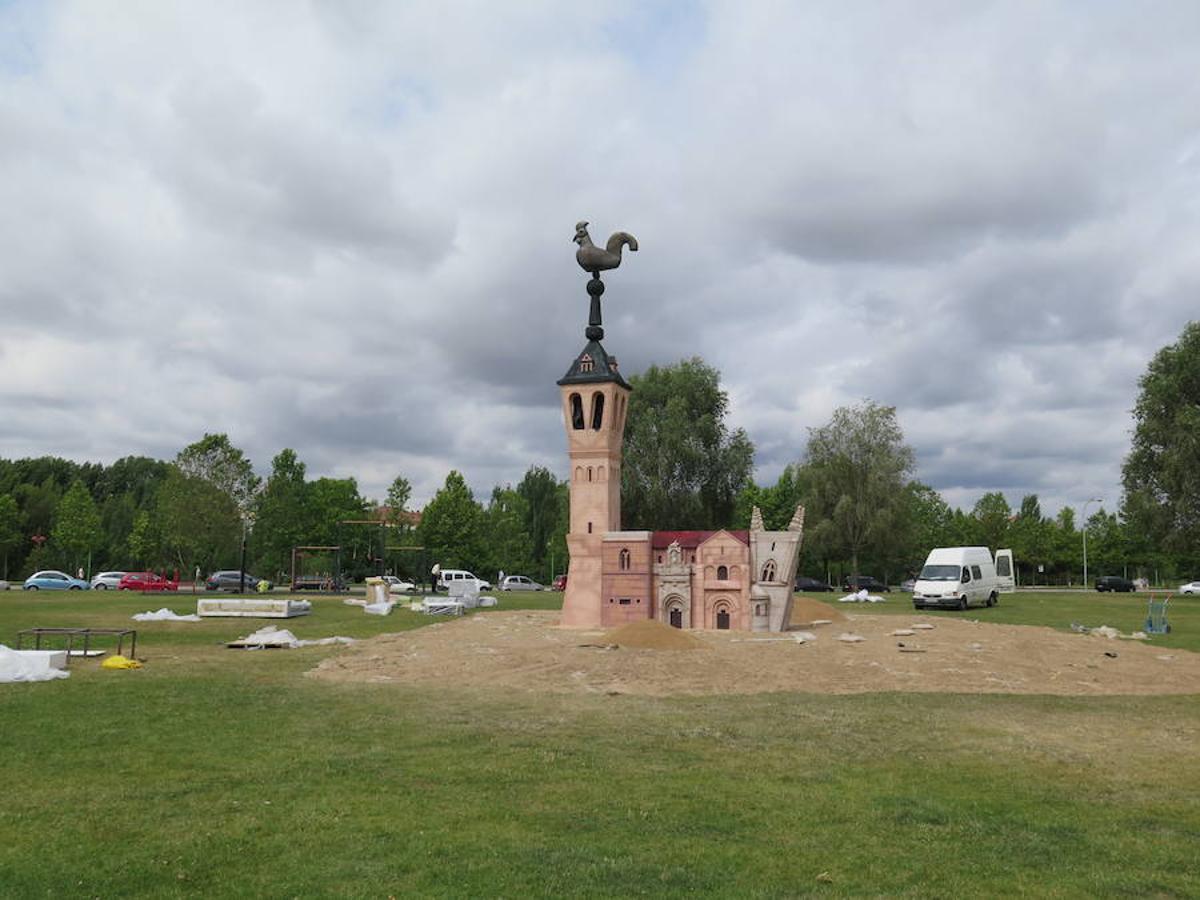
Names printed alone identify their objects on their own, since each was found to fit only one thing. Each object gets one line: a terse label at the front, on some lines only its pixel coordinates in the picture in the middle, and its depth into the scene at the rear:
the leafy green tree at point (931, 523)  91.25
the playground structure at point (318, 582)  63.22
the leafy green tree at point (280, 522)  73.44
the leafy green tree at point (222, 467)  67.94
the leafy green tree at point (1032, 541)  90.38
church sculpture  34.94
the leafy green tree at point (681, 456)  64.31
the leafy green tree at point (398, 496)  75.81
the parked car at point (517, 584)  74.38
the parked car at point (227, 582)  63.16
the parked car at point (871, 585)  73.50
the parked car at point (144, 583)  58.84
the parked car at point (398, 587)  59.42
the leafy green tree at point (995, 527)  90.31
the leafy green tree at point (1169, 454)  52.19
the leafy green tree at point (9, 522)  77.81
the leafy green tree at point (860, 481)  64.31
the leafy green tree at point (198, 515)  64.56
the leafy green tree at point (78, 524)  77.31
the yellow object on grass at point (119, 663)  22.44
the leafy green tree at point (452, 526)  74.75
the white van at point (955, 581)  46.84
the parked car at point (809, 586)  68.72
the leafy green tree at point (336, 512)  76.81
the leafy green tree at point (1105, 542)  89.50
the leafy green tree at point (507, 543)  83.44
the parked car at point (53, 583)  60.00
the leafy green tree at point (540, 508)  96.62
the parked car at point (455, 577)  65.19
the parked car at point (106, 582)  62.34
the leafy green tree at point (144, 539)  82.12
